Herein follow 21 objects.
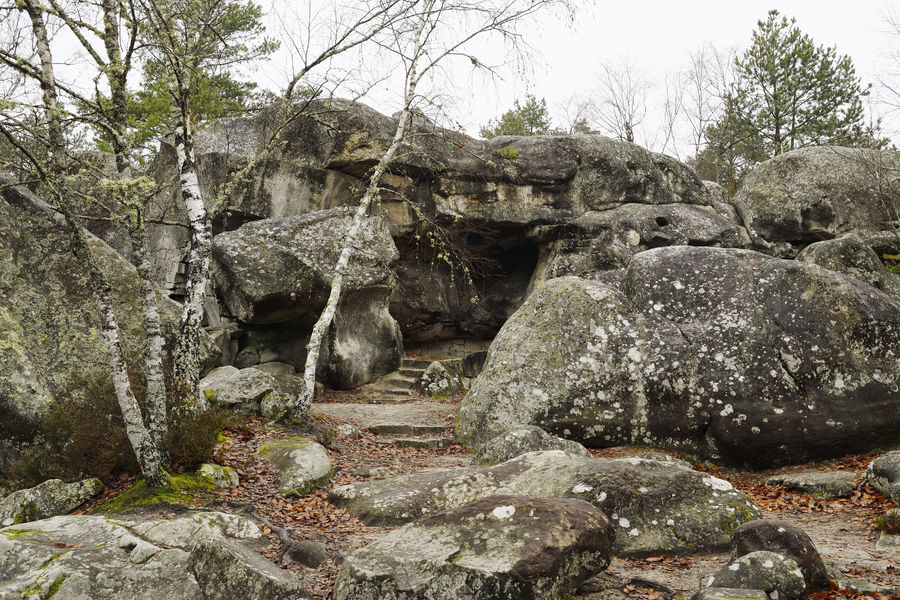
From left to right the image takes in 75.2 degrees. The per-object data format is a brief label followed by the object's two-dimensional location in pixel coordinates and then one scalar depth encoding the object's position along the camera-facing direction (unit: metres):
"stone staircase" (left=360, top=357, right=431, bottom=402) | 15.79
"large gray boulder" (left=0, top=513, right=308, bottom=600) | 3.92
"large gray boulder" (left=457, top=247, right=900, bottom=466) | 8.53
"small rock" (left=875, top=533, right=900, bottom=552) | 5.13
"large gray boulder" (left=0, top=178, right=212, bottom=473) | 7.43
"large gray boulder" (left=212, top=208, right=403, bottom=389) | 14.17
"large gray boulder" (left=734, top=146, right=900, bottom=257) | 18.38
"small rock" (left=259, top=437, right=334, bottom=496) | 7.08
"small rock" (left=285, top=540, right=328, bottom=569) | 5.00
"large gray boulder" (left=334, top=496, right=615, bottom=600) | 3.73
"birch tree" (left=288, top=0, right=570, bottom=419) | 11.25
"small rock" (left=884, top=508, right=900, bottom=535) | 5.39
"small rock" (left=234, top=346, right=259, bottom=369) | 15.70
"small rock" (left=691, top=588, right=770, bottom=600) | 3.61
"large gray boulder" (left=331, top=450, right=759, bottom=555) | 5.25
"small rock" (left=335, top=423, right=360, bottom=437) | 10.65
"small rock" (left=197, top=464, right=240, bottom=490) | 6.60
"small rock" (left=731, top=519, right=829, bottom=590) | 4.05
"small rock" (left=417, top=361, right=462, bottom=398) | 16.27
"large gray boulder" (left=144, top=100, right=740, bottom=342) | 17.84
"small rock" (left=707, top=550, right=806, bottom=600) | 3.79
